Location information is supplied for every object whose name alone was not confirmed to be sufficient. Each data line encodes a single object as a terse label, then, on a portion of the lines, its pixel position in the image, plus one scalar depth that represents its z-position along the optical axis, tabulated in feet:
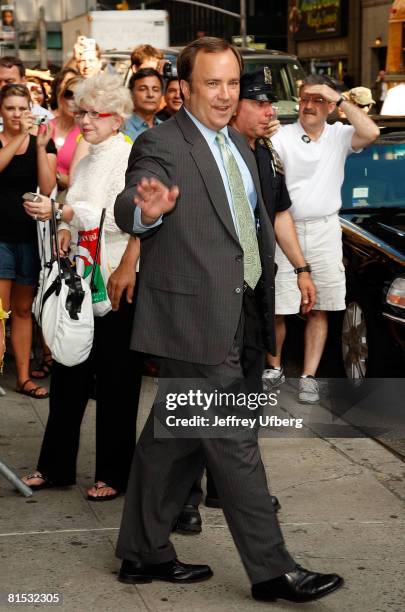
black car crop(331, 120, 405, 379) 24.09
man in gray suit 14.21
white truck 80.07
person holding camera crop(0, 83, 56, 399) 23.90
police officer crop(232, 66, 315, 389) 18.17
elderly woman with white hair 18.43
